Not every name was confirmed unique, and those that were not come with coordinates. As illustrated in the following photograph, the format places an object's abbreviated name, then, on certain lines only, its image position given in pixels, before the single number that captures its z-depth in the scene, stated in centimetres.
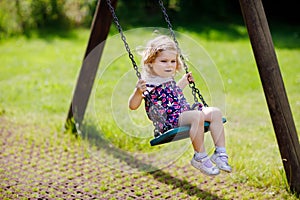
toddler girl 358
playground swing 344
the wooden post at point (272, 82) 389
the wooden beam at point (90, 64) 529
